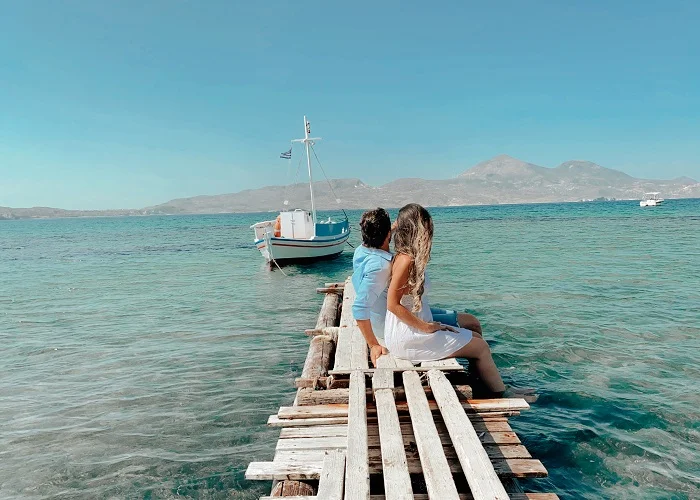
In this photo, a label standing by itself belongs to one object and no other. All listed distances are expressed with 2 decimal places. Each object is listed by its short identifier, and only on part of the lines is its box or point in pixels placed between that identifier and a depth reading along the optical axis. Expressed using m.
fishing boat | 27.20
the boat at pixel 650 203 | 122.81
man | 5.64
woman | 5.30
